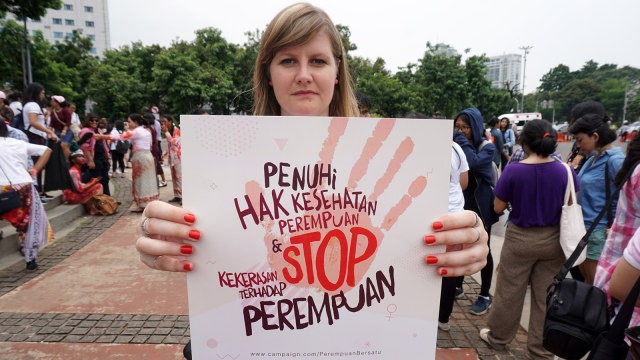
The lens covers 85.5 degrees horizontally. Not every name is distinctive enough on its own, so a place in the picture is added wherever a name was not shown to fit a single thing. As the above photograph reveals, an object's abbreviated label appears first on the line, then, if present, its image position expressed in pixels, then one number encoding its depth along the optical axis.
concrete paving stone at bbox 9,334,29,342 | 2.99
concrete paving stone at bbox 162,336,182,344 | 2.99
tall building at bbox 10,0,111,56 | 69.06
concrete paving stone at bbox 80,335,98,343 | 2.99
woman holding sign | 0.99
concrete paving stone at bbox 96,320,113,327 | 3.23
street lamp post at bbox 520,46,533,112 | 53.12
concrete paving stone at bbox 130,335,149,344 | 2.98
